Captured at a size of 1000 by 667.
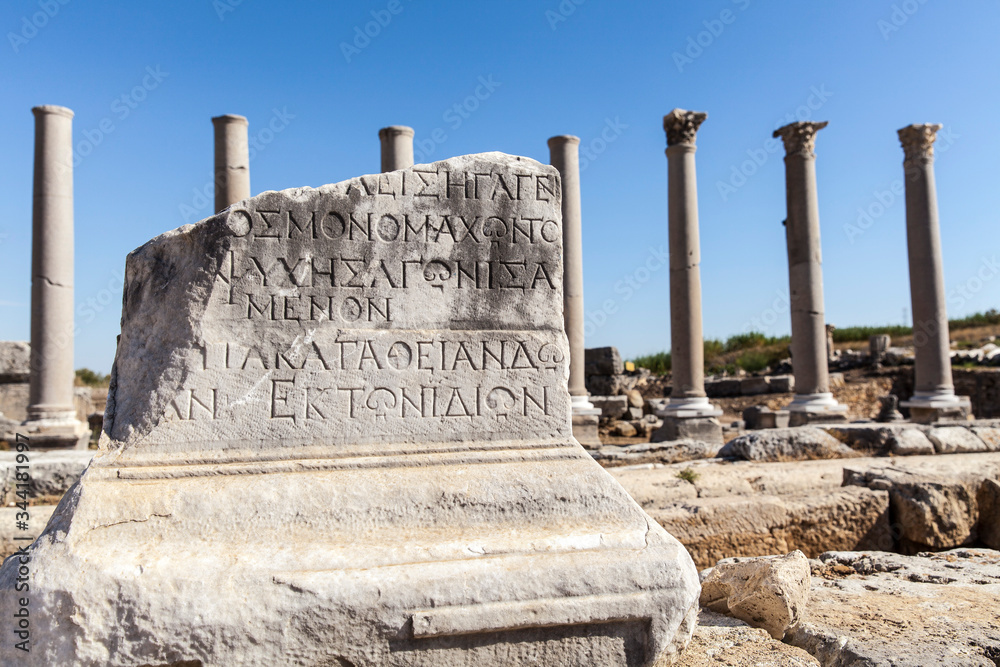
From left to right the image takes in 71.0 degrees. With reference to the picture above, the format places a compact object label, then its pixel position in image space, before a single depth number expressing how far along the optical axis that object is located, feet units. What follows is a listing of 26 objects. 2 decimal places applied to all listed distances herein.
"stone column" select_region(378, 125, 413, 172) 36.04
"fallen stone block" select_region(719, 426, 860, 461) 25.93
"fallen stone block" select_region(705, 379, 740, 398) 67.97
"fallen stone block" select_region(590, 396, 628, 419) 55.88
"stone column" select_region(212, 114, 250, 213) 35.45
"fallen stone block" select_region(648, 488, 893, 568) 15.01
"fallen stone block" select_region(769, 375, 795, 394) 65.41
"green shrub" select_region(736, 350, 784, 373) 81.30
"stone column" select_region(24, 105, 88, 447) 35.53
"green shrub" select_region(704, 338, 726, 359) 95.94
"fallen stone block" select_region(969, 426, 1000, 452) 27.37
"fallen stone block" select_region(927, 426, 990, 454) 27.12
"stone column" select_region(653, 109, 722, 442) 38.63
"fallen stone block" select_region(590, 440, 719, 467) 28.96
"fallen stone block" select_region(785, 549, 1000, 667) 8.30
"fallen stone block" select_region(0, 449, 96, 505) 19.38
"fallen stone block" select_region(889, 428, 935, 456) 26.58
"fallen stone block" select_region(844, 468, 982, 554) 15.78
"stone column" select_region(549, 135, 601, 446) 38.14
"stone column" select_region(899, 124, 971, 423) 42.42
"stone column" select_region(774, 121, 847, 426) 40.42
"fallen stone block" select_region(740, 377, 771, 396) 66.28
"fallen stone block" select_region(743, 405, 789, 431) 41.93
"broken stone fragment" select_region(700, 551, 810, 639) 9.38
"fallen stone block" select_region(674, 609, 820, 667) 8.45
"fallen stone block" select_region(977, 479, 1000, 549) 16.31
